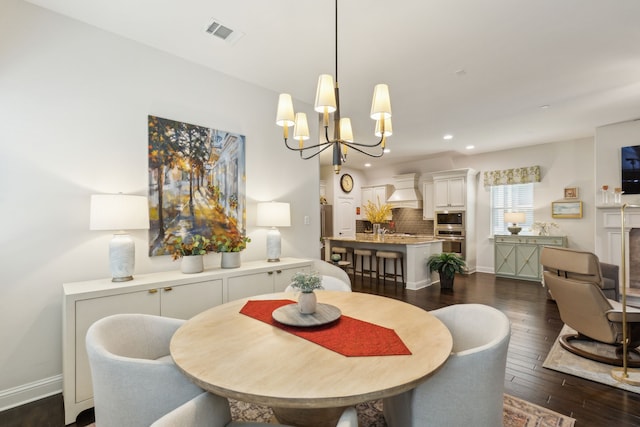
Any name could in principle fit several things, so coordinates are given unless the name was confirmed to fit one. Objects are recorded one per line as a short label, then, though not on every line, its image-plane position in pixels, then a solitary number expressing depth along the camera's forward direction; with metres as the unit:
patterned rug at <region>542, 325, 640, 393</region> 2.34
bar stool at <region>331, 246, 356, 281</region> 6.63
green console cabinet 5.93
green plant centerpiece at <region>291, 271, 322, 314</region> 1.62
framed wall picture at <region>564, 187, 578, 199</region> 5.90
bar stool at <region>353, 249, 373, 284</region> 6.14
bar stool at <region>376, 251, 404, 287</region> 5.64
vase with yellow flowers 6.68
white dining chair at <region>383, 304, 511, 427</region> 1.21
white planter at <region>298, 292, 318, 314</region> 1.65
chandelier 1.83
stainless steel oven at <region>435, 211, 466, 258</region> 6.96
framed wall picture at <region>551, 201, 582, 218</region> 5.89
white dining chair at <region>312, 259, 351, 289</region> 2.86
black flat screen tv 4.69
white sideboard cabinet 1.94
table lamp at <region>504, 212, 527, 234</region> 6.21
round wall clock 8.65
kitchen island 5.46
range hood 7.99
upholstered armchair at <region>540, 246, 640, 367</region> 2.57
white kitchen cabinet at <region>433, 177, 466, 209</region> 6.96
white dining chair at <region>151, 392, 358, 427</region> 0.95
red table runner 1.24
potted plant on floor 5.25
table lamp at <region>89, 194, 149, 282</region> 2.17
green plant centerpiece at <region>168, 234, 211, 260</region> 2.65
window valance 6.35
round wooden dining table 0.96
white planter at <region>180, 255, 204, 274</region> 2.64
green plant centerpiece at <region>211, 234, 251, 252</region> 2.87
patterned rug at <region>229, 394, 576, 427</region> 1.88
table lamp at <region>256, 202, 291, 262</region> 3.27
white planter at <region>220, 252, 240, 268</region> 2.90
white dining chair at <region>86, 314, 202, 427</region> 1.19
